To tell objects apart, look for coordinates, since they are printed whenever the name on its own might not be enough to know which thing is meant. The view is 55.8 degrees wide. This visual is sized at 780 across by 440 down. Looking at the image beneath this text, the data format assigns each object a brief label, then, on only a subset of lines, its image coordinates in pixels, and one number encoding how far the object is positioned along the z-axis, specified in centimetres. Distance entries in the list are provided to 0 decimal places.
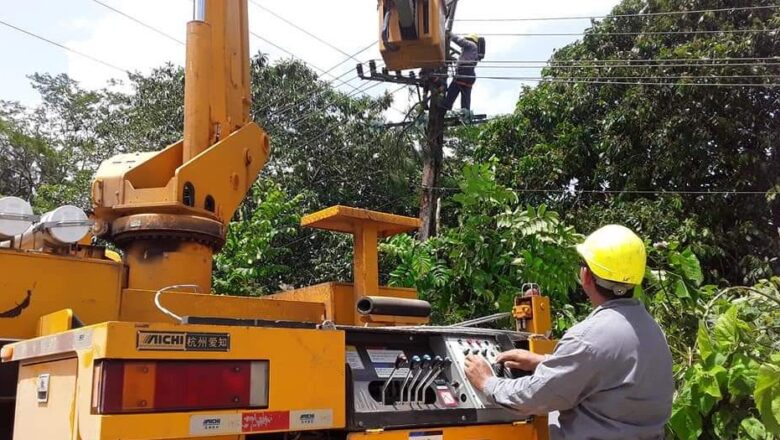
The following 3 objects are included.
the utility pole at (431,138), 1560
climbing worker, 1302
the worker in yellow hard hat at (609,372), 266
